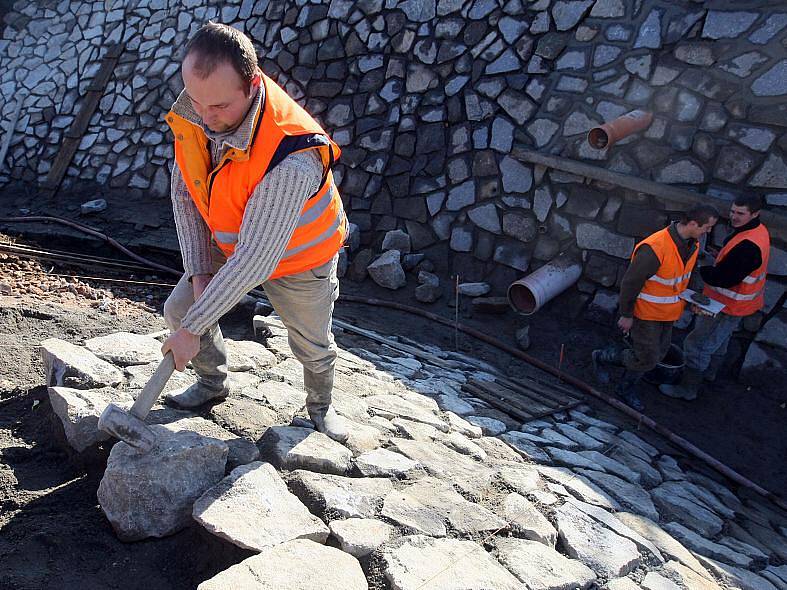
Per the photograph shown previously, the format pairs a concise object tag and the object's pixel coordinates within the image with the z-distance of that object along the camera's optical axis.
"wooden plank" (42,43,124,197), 10.21
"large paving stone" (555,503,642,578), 3.04
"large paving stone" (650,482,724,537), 4.03
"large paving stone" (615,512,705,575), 3.41
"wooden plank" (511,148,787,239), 5.73
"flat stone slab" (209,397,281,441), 3.30
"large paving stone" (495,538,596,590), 2.72
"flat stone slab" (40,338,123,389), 3.47
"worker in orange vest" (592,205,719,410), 5.34
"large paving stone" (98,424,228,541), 2.65
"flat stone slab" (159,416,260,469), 3.02
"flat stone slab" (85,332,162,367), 3.81
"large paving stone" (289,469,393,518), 2.82
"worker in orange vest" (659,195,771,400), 5.43
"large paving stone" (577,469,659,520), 3.92
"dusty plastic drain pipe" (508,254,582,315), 6.50
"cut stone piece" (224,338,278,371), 4.18
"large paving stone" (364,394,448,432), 4.14
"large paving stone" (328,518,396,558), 2.61
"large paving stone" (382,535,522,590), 2.49
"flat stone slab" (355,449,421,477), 3.23
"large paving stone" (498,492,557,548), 3.05
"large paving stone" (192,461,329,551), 2.52
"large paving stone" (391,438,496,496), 3.39
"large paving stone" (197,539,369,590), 2.26
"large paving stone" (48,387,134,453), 3.04
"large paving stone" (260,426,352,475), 3.08
